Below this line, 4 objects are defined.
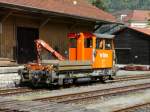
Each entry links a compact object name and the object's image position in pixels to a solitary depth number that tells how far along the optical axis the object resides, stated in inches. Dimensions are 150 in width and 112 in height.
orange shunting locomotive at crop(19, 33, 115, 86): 738.2
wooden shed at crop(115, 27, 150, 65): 1850.4
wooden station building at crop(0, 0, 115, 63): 944.3
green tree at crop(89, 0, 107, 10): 2992.1
